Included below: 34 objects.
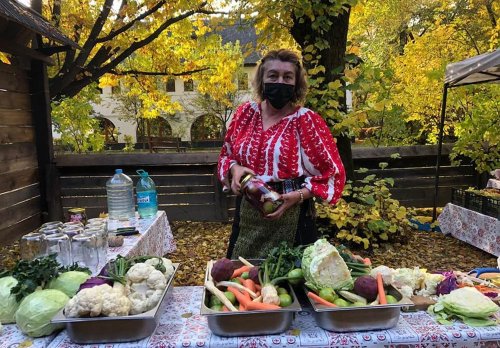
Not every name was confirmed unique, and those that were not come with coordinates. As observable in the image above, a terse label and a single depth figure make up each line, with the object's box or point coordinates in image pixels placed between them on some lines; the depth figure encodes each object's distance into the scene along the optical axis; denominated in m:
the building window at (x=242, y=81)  23.64
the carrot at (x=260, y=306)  1.35
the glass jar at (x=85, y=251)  2.17
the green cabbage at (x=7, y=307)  1.54
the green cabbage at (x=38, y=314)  1.40
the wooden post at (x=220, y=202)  6.45
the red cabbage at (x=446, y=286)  1.70
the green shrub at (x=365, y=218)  5.15
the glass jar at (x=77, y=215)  3.04
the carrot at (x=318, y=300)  1.39
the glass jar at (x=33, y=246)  2.15
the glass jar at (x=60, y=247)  2.14
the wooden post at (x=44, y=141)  5.10
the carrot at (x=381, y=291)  1.40
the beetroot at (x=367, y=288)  1.43
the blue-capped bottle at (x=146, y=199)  3.67
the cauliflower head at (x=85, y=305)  1.34
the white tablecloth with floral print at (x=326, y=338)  1.34
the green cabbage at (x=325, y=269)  1.48
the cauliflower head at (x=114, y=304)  1.35
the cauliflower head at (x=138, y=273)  1.59
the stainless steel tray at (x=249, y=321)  1.34
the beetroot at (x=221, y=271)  1.59
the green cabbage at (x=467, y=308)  1.45
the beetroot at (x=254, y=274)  1.58
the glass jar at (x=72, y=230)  2.30
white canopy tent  4.79
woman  2.03
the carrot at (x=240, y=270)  1.65
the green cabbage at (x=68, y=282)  1.65
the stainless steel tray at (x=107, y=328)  1.33
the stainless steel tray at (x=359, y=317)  1.36
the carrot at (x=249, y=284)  1.52
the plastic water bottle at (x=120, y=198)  3.65
